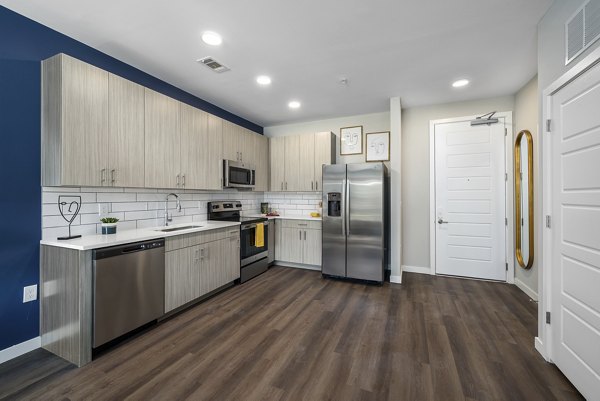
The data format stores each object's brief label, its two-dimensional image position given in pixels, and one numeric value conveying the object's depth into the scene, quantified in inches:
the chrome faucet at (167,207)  128.2
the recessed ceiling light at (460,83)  124.9
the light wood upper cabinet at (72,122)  81.0
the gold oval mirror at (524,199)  126.2
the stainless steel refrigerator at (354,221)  143.7
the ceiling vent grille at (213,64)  104.8
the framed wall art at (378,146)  170.9
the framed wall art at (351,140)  178.5
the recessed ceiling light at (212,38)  89.0
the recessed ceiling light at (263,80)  122.6
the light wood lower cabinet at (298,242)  170.9
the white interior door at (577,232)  59.6
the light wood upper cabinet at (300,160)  175.6
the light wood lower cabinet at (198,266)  103.3
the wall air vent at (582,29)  58.6
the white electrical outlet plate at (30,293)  81.7
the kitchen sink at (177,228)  117.1
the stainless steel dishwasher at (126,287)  79.3
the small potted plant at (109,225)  95.7
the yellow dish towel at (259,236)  159.0
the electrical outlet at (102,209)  101.7
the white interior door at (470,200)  145.9
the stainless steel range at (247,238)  147.6
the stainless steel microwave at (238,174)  148.7
